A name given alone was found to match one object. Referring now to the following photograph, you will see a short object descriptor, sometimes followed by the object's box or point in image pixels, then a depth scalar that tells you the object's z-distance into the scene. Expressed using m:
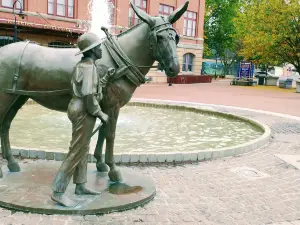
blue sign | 37.93
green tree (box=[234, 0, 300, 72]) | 33.91
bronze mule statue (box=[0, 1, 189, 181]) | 4.88
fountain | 4.62
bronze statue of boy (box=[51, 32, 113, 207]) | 4.24
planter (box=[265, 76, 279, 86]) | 41.00
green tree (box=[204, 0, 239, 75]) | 53.69
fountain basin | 6.85
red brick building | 24.19
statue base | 4.38
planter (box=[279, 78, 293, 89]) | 36.57
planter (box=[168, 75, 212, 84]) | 35.34
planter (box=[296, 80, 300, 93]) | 31.28
